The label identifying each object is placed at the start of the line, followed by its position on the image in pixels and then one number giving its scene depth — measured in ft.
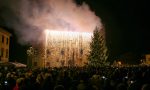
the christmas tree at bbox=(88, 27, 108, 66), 88.89
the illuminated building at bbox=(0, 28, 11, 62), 88.64
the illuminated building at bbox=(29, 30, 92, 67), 116.59
